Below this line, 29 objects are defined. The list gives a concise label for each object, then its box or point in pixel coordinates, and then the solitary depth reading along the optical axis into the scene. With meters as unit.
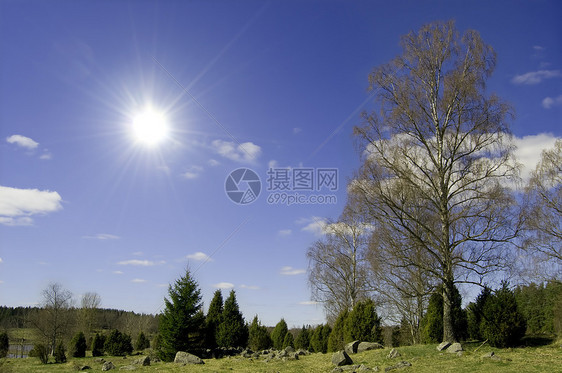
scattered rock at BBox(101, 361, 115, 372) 15.42
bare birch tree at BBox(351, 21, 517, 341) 15.12
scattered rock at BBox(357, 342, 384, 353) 17.27
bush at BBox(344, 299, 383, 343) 19.53
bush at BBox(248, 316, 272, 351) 30.53
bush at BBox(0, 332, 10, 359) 29.64
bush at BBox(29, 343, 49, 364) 23.50
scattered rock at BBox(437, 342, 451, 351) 14.02
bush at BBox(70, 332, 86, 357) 29.39
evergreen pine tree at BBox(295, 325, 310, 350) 31.72
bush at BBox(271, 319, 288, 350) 31.70
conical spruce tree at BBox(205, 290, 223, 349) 25.02
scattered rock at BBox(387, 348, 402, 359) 13.89
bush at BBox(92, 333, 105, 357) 30.47
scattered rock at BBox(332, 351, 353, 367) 14.06
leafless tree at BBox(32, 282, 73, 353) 34.91
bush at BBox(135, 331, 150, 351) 36.91
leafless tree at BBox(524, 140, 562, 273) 23.06
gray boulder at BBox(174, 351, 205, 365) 18.27
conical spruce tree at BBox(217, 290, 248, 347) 24.91
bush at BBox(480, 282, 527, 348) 14.23
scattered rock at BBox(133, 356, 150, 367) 18.17
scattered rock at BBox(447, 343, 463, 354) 13.36
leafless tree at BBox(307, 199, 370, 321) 26.84
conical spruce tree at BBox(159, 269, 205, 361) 20.80
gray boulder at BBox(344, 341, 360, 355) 17.36
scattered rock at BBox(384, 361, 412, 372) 11.82
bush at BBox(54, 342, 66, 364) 25.16
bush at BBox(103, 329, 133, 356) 29.39
